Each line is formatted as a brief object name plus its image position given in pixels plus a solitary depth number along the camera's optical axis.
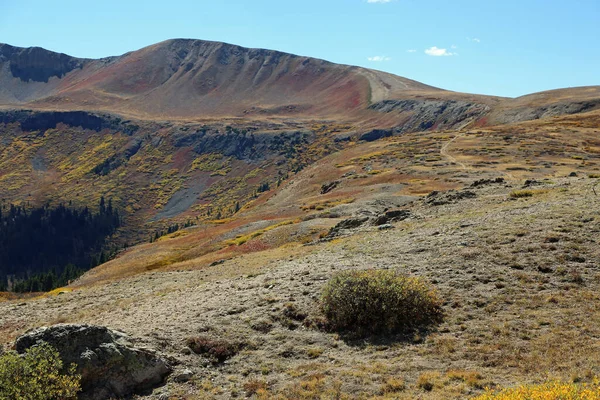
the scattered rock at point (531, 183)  43.56
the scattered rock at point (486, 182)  49.34
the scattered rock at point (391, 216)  39.86
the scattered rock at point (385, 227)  36.66
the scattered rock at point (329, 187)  85.56
